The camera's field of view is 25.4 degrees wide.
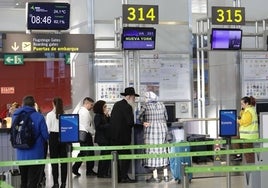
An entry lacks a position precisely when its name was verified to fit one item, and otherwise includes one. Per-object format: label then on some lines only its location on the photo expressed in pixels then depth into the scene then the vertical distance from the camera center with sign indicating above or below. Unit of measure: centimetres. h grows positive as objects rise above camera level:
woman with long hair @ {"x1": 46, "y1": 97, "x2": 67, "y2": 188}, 916 -85
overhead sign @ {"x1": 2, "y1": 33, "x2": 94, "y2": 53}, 1196 +86
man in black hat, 1035 -67
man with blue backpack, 786 -67
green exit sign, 1748 +75
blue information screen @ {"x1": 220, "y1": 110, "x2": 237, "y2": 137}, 856 -61
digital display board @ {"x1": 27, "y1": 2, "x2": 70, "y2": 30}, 1215 +142
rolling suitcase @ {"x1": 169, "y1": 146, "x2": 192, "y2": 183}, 1016 -135
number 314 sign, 1316 +155
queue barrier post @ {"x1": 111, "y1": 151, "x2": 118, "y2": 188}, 687 -99
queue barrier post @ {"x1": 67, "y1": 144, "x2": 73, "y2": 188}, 743 -104
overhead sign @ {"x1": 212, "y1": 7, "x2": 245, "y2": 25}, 1398 +158
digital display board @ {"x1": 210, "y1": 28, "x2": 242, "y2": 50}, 1377 +101
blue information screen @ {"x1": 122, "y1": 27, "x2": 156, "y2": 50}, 1302 +100
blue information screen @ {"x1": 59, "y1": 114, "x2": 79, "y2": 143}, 757 -56
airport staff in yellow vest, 1138 -79
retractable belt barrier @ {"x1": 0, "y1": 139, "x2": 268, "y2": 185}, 606 -92
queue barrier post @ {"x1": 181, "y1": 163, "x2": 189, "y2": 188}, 552 -87
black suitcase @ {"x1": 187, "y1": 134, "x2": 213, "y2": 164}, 1313 -151
